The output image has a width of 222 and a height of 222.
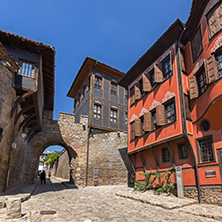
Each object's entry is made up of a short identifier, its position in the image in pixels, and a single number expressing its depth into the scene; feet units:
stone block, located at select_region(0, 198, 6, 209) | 20.47
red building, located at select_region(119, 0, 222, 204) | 25.68
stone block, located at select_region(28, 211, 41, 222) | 13.65
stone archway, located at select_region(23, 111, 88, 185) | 48.80
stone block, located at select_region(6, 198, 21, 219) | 16.20
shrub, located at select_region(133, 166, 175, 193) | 30.89
